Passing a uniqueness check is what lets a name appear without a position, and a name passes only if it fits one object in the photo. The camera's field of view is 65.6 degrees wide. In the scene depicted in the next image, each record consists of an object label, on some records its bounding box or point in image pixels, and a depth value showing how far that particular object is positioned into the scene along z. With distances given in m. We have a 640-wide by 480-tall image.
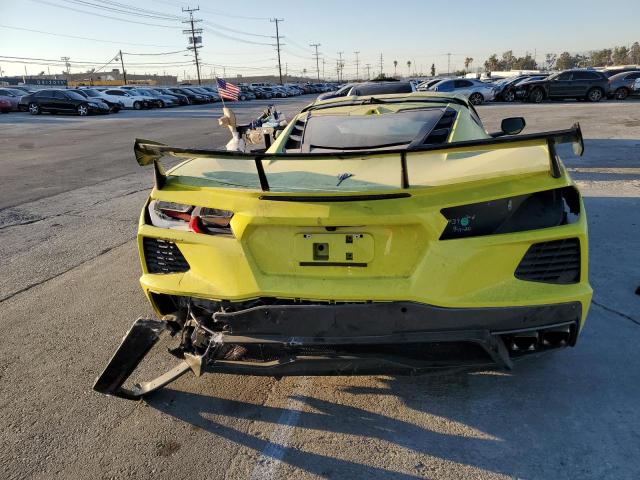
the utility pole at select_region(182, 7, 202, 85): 84.31
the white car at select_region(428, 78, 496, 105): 26.30
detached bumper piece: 2.50
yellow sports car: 2.13
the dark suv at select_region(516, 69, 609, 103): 25.14
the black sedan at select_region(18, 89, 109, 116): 29.27
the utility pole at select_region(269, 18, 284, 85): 101.31
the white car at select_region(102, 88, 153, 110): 36.09
